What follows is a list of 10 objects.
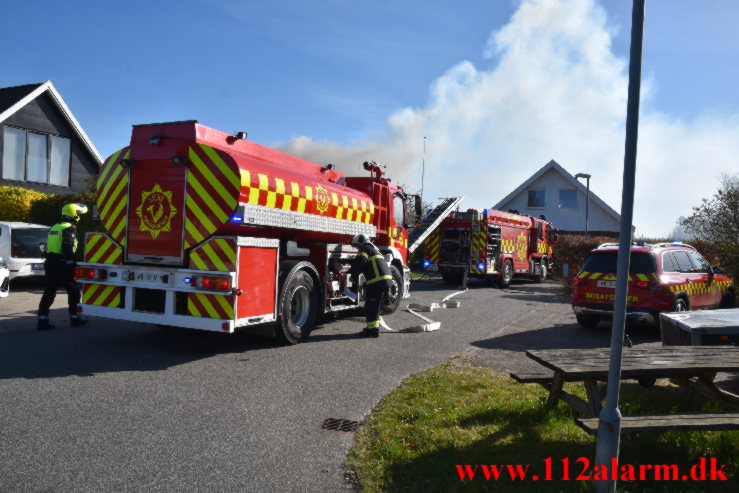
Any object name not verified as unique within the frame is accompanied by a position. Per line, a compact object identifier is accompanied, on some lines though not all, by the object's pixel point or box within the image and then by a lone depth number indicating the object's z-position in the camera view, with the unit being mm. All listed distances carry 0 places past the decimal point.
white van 12242
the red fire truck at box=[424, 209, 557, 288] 19016
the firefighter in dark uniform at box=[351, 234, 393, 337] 9086
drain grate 4543
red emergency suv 9445
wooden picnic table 4109
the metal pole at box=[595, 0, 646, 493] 3066
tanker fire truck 6855
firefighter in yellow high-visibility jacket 8453
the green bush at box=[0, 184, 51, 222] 16547
